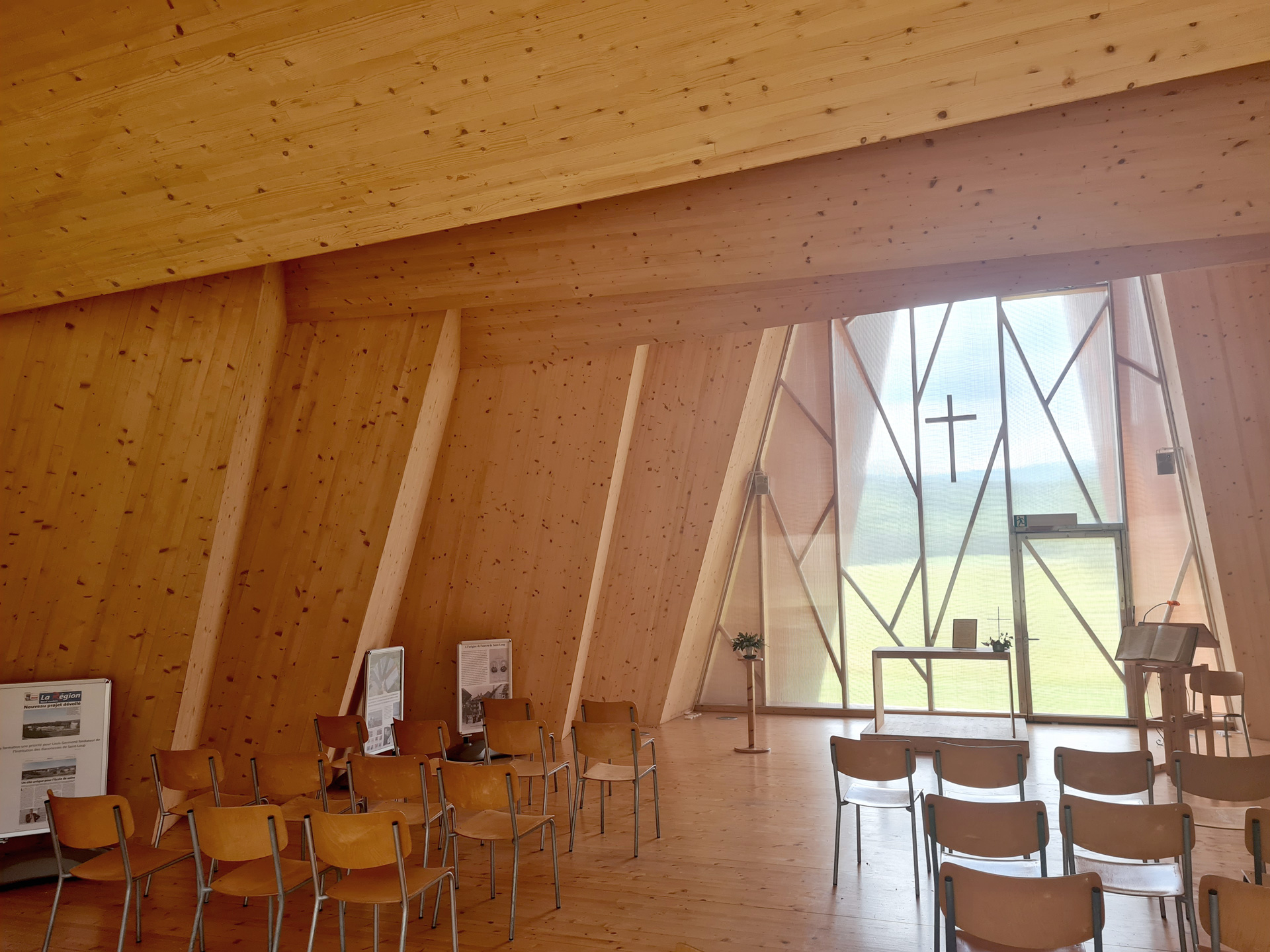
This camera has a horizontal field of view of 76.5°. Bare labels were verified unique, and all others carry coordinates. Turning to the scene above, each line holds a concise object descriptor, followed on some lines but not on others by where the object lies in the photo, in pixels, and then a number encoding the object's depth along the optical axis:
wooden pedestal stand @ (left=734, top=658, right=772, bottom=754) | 7.90
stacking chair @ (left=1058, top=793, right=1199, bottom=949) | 3.08
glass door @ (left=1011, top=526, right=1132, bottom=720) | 9.02
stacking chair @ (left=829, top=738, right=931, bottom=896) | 4.30
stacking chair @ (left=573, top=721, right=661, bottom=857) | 5.05
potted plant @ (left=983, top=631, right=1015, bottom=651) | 7.86
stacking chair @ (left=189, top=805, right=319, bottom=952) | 3.30
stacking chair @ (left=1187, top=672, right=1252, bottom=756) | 6.79
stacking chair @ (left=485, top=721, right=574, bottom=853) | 5.35
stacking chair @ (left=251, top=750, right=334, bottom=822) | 4.29
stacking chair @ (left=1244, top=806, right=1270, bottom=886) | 2.93
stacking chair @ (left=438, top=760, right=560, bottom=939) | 3.88
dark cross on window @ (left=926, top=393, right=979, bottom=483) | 9.69
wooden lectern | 5.74
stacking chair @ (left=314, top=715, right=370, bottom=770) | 5.47
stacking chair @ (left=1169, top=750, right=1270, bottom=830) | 3.70
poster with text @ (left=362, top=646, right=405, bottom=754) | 6.51
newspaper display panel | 4.76
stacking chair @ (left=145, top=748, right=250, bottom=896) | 4.40
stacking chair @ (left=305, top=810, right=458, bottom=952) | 3.15
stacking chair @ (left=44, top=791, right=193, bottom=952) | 3.60
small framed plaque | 7.98
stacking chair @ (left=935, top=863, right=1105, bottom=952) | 2.49
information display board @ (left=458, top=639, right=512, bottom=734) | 7.44
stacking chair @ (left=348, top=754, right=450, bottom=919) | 4.19
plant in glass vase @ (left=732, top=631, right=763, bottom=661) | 8.44
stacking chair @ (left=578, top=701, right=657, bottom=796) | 6.39
